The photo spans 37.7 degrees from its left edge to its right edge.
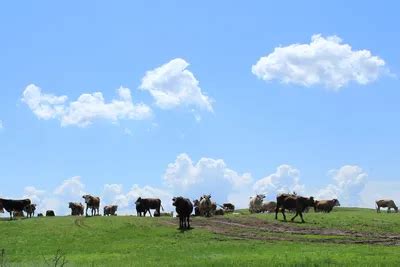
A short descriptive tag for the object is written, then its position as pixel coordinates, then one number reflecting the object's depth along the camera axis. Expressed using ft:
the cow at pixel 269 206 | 264.13
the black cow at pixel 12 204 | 225.76
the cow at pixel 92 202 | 236.63
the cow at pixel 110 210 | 280.31
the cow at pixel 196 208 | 217.42
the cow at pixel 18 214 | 231.71
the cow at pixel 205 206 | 203.72
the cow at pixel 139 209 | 234.99
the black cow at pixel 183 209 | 156.54
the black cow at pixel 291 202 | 182.80
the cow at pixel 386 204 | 288.51
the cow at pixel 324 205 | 265.13
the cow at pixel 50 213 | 264.21
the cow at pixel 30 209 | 235.87
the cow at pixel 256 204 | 264.11
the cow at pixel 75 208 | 249.55
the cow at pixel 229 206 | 296.10
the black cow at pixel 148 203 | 235.40
